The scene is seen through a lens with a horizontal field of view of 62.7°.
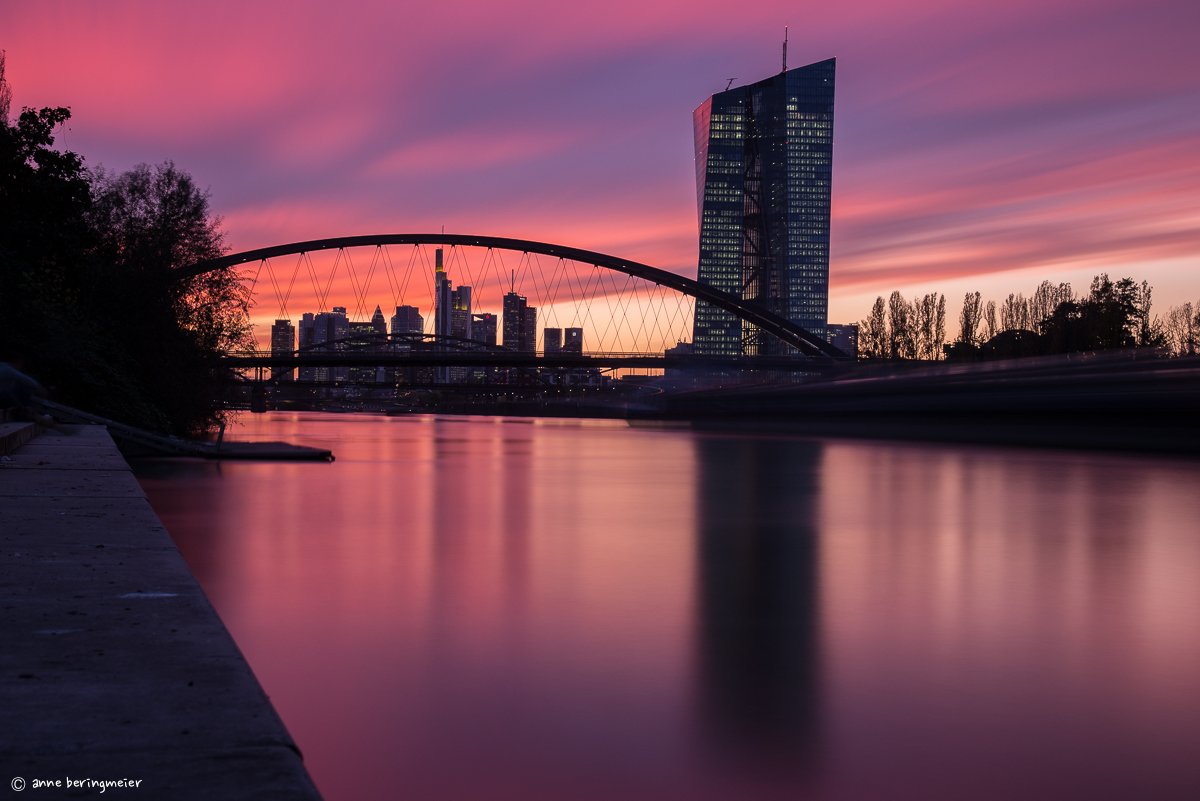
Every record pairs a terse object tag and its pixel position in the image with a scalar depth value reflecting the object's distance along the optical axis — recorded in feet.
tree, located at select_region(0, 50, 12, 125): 103.86
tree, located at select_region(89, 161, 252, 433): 112.78
